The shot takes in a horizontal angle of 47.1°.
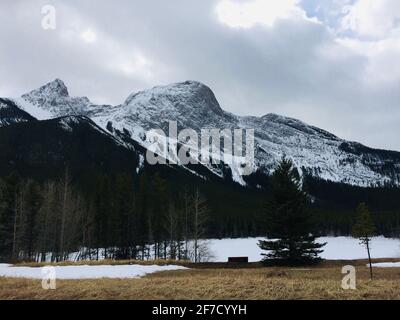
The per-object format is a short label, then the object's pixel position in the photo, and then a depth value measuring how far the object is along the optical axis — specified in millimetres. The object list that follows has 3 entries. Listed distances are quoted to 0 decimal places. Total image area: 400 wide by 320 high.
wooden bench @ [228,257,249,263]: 44344
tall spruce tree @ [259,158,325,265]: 38000
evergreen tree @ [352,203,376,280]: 29922
